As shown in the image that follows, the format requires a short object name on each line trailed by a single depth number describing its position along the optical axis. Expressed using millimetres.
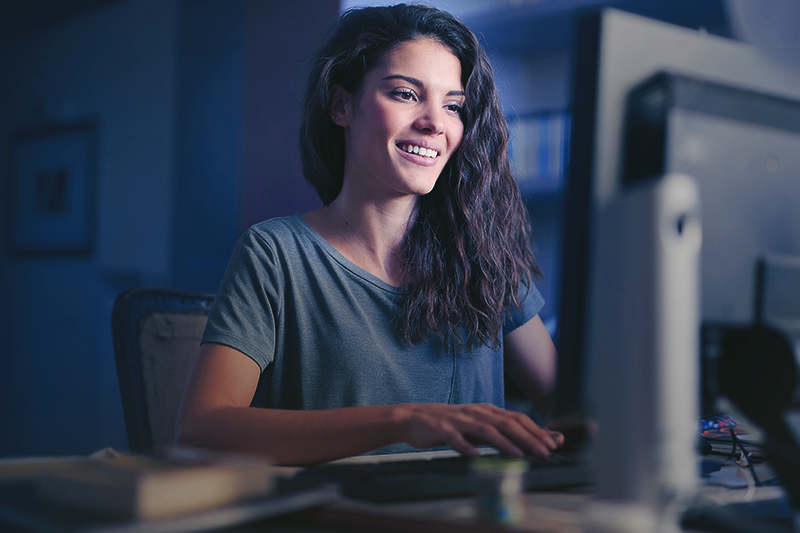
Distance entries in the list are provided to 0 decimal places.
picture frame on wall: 3729
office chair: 1089
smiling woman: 1198
